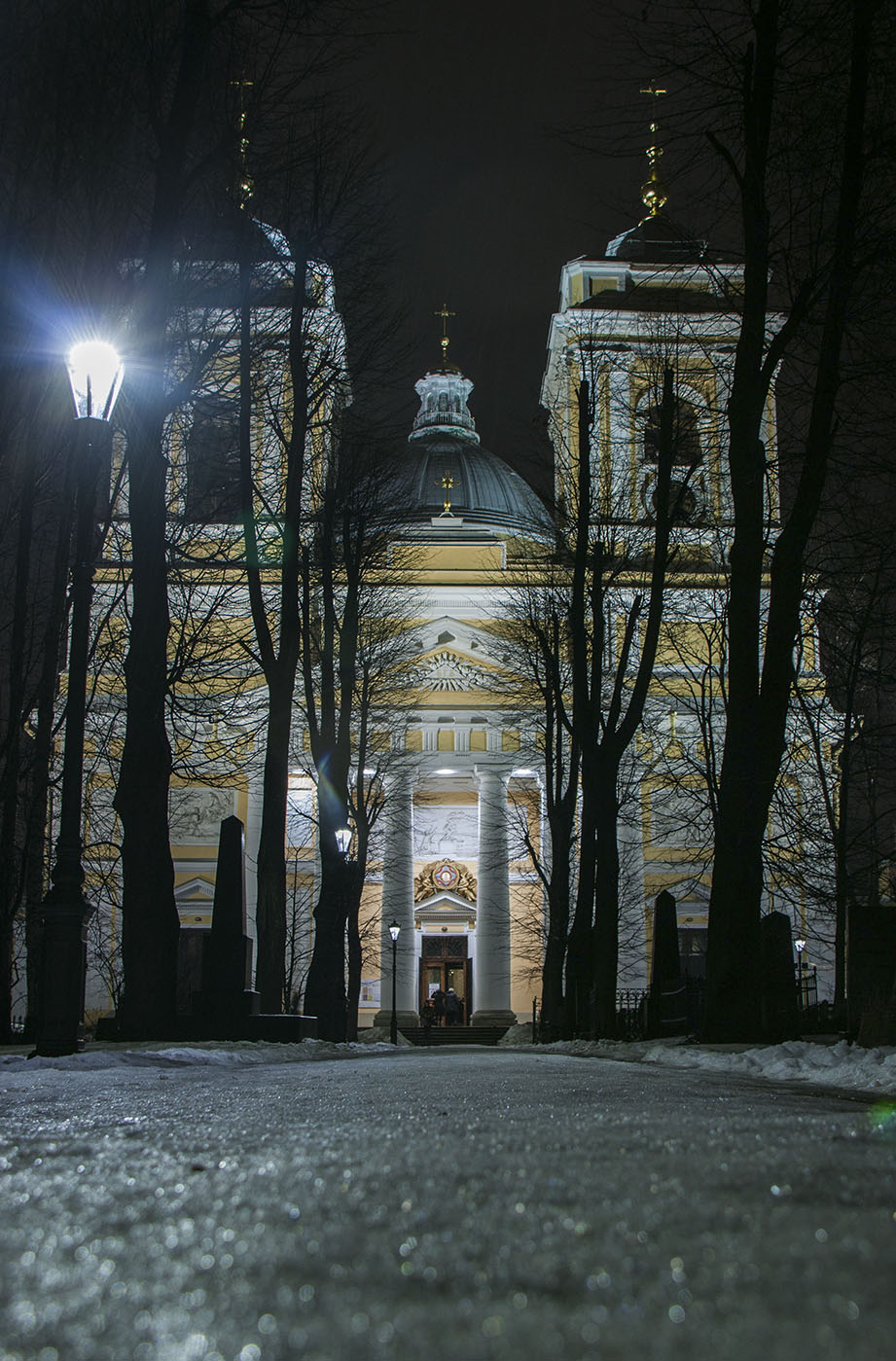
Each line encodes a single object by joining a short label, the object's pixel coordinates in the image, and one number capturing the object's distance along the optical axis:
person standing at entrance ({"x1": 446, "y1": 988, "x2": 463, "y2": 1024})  44.56
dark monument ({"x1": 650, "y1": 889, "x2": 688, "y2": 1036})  14.02
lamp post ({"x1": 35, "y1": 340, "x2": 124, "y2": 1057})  8.43
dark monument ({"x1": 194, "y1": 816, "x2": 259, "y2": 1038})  12.18
